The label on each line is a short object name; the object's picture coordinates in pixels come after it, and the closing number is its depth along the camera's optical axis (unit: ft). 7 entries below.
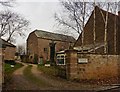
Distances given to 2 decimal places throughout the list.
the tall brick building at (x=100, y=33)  48.08
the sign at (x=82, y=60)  27.09
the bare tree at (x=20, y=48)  154.01
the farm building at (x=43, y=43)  87.82
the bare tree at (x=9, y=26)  71.47
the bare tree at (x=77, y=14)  37.21
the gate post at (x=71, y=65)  26.50
